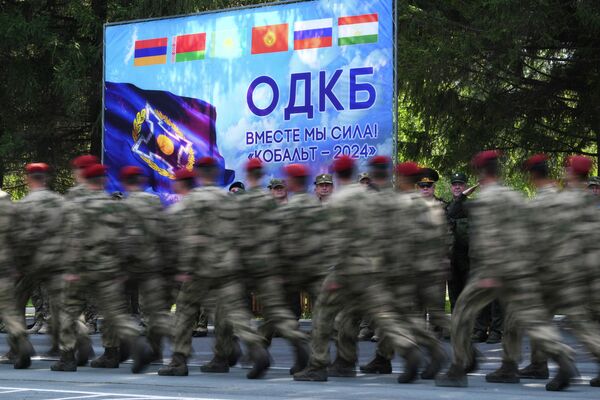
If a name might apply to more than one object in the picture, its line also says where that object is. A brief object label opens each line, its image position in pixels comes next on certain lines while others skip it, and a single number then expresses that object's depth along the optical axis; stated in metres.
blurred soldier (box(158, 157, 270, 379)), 11.45
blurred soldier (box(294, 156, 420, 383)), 10.87
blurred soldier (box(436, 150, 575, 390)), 10.35
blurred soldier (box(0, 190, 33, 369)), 12.64
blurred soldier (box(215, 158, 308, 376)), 11.61
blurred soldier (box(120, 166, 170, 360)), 12.30
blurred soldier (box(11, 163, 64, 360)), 12.82
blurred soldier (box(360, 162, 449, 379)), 11.05
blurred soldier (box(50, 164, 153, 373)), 12.02
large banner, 17.53
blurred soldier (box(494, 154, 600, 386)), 10.58
